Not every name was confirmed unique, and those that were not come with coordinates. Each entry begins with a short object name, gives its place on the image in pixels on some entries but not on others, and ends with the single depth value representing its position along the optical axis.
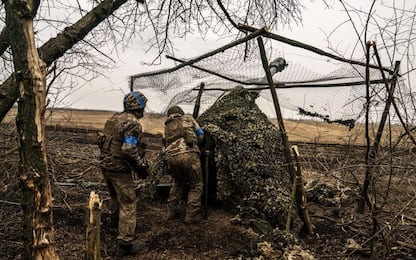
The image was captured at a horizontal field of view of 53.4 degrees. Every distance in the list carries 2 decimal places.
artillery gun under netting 5.78
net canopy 5.29
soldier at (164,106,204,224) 5.91
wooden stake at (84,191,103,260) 3.16
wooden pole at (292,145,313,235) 5.39
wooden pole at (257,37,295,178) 5.09
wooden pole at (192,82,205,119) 6.84
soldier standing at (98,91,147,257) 5.04
